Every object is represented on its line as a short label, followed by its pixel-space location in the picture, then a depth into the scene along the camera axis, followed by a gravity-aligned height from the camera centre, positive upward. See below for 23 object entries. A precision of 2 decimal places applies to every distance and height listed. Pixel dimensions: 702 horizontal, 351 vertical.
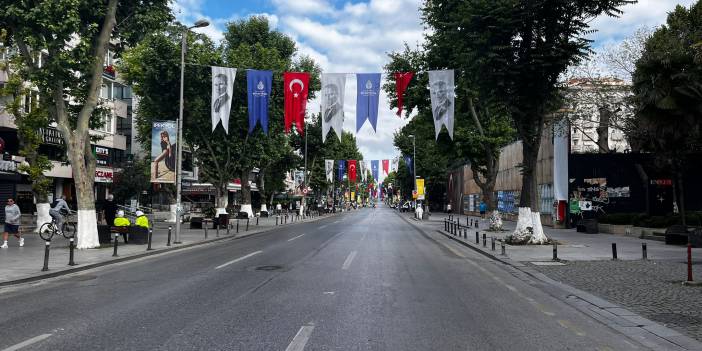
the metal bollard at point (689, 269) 11.26 -1.51
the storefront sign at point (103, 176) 44.91 +1.67
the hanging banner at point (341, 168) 73.28 +4.16
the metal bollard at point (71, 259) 13.52 -1.72
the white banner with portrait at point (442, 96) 23.55 +4.73
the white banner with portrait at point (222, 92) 24.31 +5.08
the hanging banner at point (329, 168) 64.97 +3.70
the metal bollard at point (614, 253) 15.69 -1.64
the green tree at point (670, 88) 15.61 +3.59
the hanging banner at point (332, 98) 24.05 +4.65
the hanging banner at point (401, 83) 24.14 +5.42
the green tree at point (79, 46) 16.31 +5.01
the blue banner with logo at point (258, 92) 25.08 +5.17
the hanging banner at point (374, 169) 68.16 +3.82
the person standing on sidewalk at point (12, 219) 18.38 -0.91
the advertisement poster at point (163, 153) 22.28 +1.84
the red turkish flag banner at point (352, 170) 73.50 +3.91
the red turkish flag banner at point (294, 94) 24.83 +5.10
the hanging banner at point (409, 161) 60.38 +4.35
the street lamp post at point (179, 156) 21.30 +1.71
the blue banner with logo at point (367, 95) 23.78 +4.75
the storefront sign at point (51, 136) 37.11 +4.33
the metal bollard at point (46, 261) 12.38 -1.64
